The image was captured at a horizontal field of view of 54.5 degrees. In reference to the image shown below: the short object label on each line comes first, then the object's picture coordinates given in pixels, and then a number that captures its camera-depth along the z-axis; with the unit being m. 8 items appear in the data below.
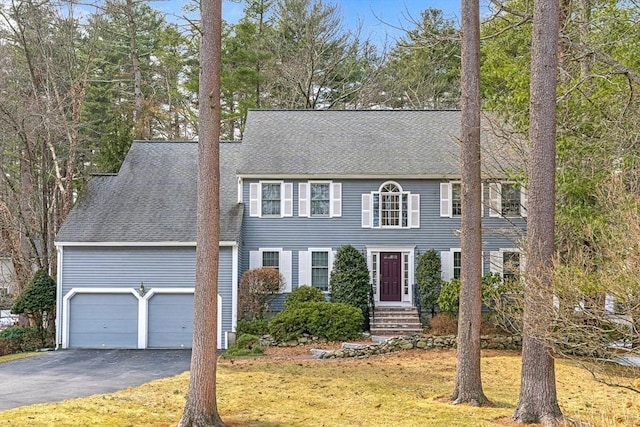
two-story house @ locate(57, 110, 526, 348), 20.67
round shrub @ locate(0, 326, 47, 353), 20.56
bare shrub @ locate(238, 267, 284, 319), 20.30
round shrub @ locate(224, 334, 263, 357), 17.41
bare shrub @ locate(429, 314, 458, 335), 19.27
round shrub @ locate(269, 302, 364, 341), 18.97
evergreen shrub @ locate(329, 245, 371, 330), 20.47
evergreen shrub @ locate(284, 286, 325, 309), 20.27
